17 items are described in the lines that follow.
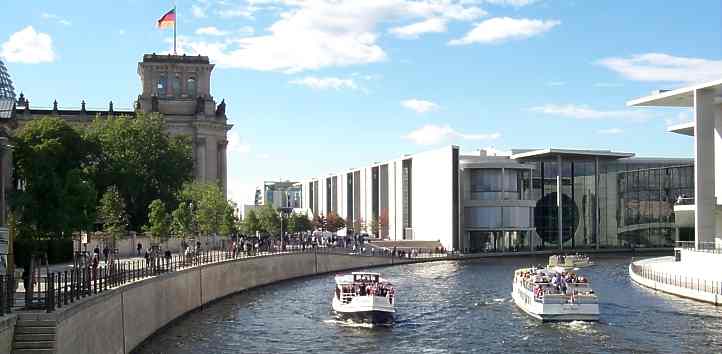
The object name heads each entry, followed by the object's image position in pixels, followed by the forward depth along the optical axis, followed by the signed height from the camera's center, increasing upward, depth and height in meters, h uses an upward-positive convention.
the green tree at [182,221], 99.44 -1.47
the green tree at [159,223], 94.31 -1.55
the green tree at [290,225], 196.20 -3.87
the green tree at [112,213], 93.44 -0.54
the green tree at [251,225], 175.75 -3.40
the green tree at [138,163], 117.81 +5.54
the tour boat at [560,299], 60.00 -6.03
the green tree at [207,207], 113.47 -0.05
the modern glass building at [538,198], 158.50 +0.87
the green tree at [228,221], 118.25 -1.84
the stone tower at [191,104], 164.88 +17.73
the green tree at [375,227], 196.80 -4.49
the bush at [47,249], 64.19 -2.84
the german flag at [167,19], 124.06 +24.15
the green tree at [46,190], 75.69 +1.49
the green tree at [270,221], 178.38 -2.77
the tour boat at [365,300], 60.62 -6.11
